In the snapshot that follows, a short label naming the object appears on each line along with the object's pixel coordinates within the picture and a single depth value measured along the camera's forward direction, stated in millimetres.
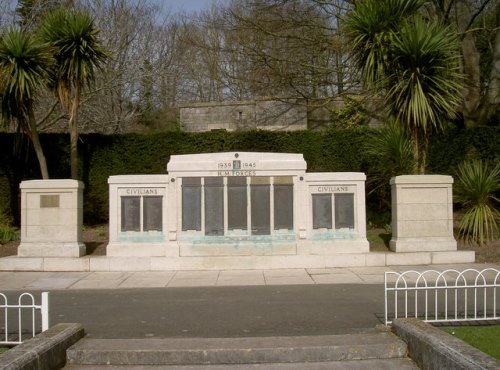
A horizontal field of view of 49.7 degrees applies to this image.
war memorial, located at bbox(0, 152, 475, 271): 12156
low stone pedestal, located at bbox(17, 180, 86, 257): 12227
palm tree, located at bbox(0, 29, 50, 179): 13312
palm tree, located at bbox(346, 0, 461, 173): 12758
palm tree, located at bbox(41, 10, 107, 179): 14141
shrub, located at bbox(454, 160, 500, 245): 12914
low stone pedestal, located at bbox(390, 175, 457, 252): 12219
